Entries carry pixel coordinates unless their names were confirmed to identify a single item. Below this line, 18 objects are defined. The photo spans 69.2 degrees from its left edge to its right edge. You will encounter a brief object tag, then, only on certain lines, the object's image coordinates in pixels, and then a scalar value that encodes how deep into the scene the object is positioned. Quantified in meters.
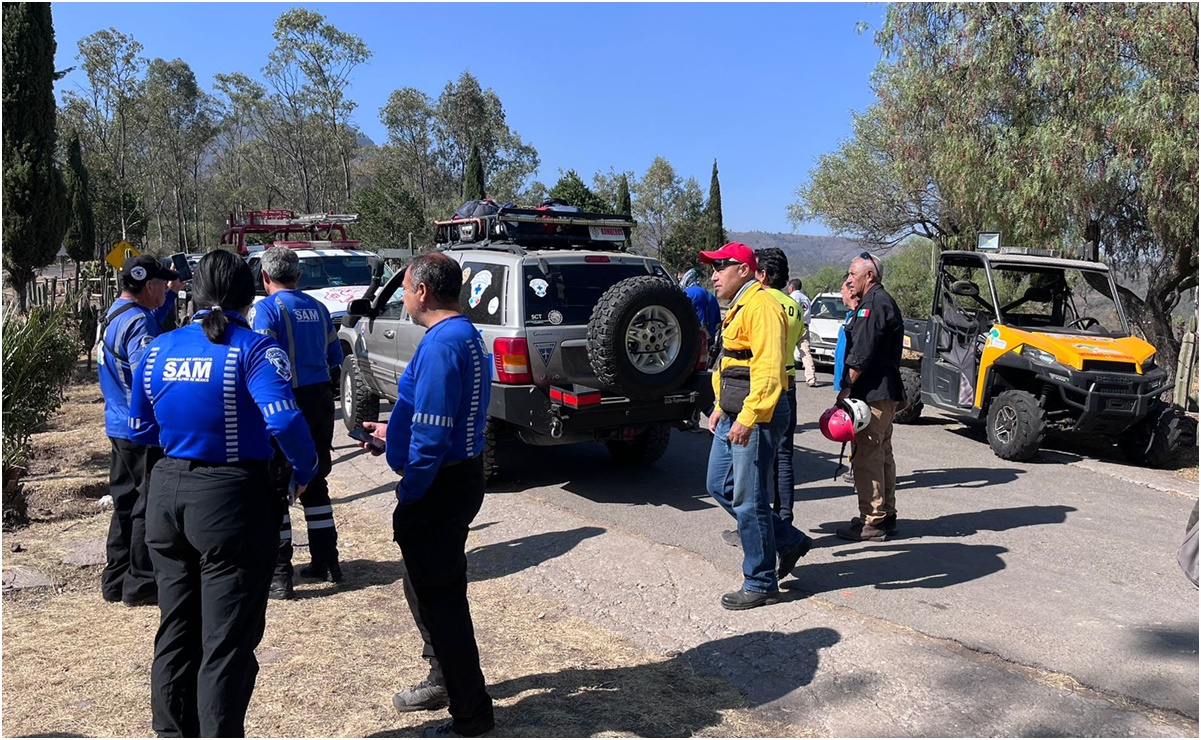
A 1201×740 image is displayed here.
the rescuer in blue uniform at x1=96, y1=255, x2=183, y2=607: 4.82
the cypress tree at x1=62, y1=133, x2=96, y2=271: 30.48
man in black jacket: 6.02
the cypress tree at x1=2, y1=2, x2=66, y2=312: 16.05
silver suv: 6.69
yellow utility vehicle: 8.55
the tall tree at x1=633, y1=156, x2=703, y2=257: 58.62
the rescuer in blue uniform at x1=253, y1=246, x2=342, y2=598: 5.33
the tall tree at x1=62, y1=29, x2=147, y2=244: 43.03
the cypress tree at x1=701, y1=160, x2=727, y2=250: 47.94
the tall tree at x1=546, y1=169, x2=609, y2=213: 35.44
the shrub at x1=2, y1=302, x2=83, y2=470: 6.79
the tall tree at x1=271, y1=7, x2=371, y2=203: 50.66
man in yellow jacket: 4.55
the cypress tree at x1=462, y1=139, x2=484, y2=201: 40.25
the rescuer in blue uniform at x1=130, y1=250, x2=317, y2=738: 3.12
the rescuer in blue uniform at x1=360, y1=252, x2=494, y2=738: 3.33
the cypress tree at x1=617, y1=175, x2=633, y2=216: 44.28
